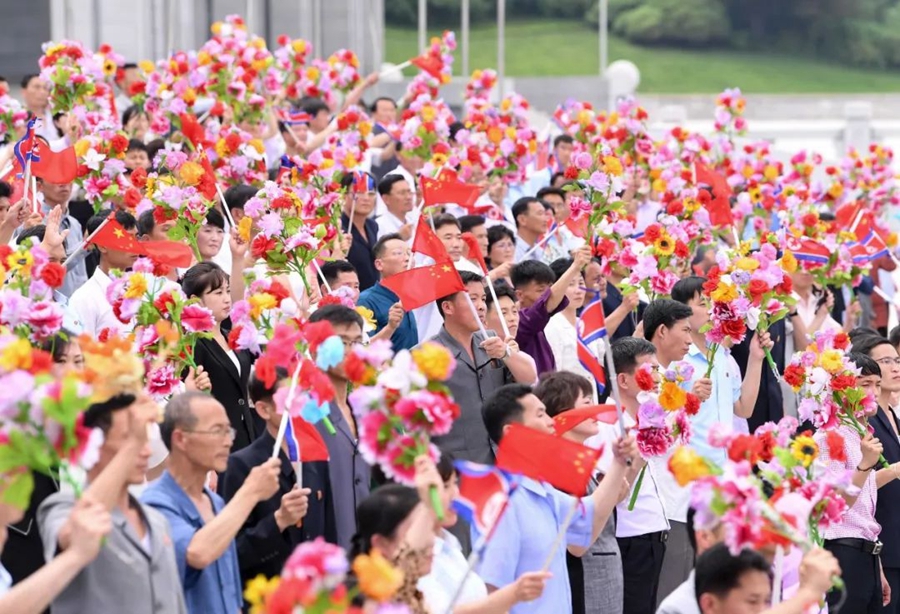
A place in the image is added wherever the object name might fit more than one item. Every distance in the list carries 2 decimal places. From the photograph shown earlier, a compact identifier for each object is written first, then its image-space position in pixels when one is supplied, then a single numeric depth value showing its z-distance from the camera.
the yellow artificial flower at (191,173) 16.66
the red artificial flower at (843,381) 14.30
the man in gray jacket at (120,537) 9.12
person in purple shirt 16.75
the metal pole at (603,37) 49.84
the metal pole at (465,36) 48.84
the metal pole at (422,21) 50.03
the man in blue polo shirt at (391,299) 16.47
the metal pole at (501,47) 46.19
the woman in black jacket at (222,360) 14.24
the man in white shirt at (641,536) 13.98
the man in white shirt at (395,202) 21.77
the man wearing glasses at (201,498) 10.06
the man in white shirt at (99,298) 15.21
